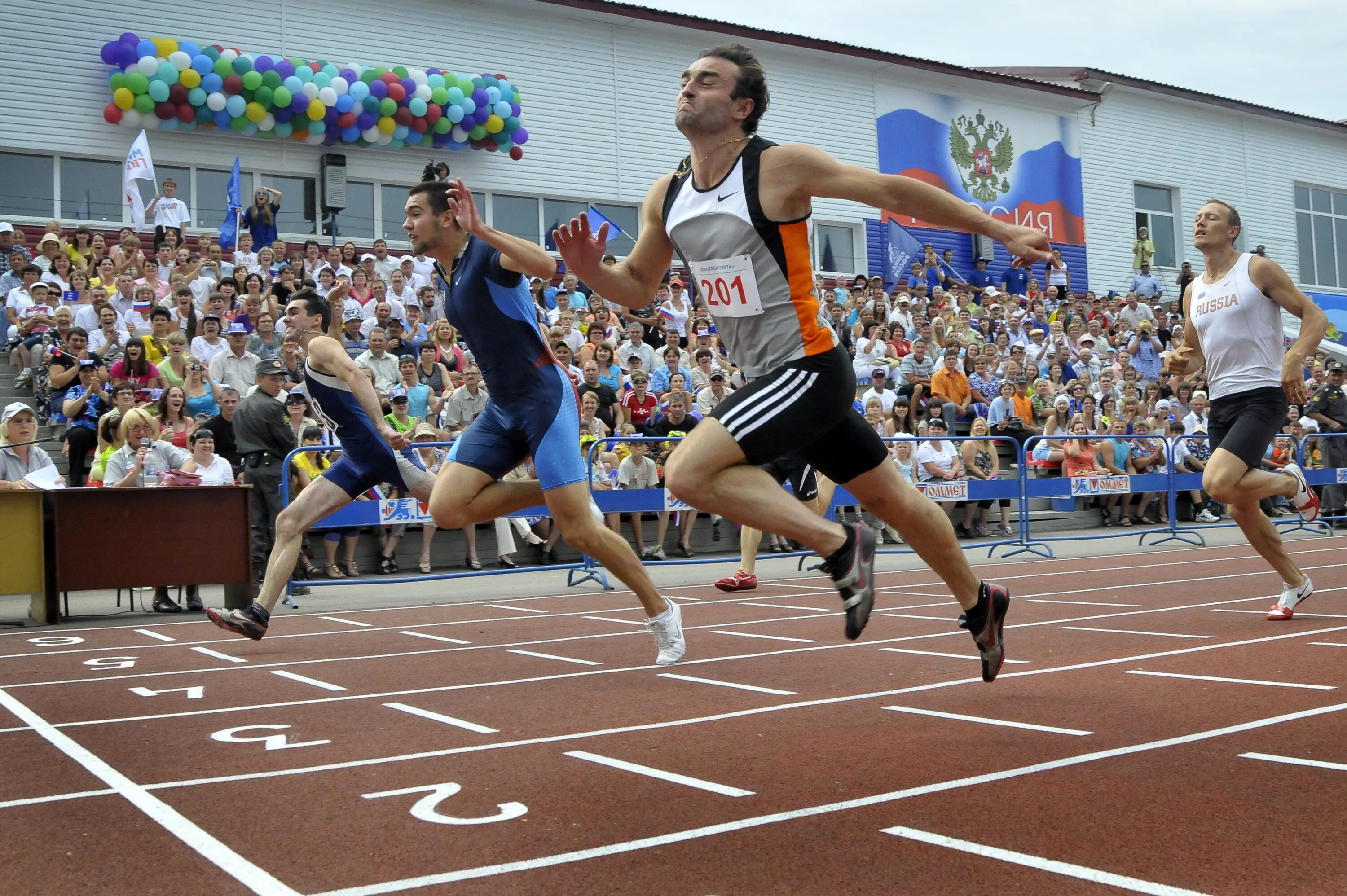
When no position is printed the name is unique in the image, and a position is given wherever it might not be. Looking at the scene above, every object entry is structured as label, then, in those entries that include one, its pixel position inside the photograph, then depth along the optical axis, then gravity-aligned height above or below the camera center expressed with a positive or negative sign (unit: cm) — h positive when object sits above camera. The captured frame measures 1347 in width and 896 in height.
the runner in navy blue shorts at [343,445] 754 +41
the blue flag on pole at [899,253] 2659 +508
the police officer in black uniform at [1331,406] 1941 +108
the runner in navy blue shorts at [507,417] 632 +45
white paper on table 1095 +40
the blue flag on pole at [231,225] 1956 +453
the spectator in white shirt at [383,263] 1858 +368
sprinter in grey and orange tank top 443 +69
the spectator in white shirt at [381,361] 1424 +170
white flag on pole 1925 +535
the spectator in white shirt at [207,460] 1143 +52
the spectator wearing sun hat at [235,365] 1344 +162
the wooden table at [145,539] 988 -16
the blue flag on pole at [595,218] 2089 +484
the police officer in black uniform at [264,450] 1127 +59
